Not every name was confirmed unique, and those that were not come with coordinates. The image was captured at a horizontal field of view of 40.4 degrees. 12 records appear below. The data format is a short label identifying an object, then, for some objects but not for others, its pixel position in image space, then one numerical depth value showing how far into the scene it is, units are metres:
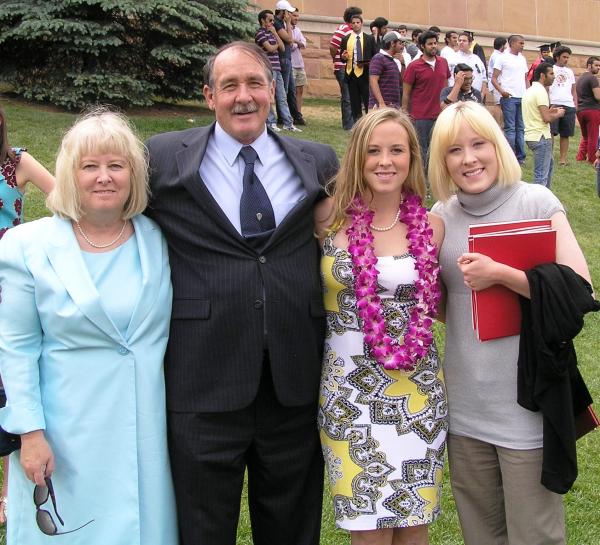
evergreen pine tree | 12.05
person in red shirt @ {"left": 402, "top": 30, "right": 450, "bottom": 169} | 10.99
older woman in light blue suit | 2.91
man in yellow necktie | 14.04
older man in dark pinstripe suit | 3.11
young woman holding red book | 3.03
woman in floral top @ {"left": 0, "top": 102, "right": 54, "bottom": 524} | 3.99
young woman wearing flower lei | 3.15
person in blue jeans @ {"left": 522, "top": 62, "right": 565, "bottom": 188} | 11.23
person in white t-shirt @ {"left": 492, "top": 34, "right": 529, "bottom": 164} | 13.54
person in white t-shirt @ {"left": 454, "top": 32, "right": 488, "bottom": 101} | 13.93
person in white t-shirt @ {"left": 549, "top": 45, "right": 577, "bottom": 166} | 14.27
